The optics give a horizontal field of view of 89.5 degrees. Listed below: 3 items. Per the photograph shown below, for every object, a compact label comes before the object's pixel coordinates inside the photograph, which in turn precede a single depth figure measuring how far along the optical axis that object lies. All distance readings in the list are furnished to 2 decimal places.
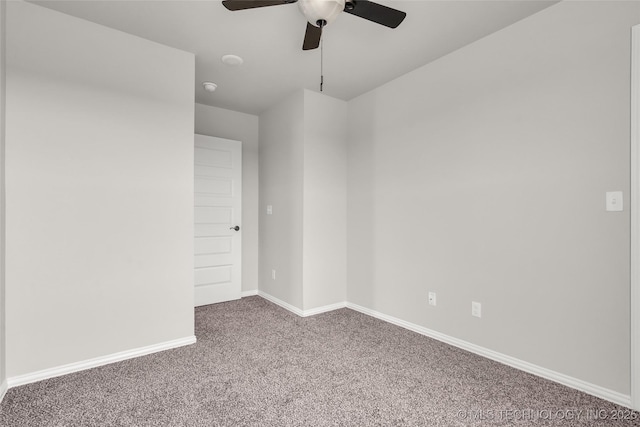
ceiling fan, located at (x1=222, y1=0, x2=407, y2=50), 1.60
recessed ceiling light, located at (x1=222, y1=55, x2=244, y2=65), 2.82
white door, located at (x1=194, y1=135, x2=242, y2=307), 3.92
